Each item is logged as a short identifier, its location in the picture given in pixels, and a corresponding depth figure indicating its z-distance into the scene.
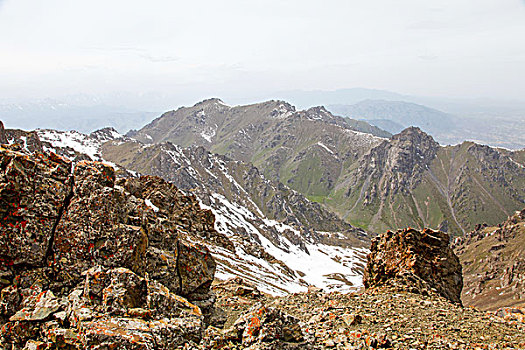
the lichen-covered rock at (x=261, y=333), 12.86
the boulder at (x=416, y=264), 31.55
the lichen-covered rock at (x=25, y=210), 13.92
